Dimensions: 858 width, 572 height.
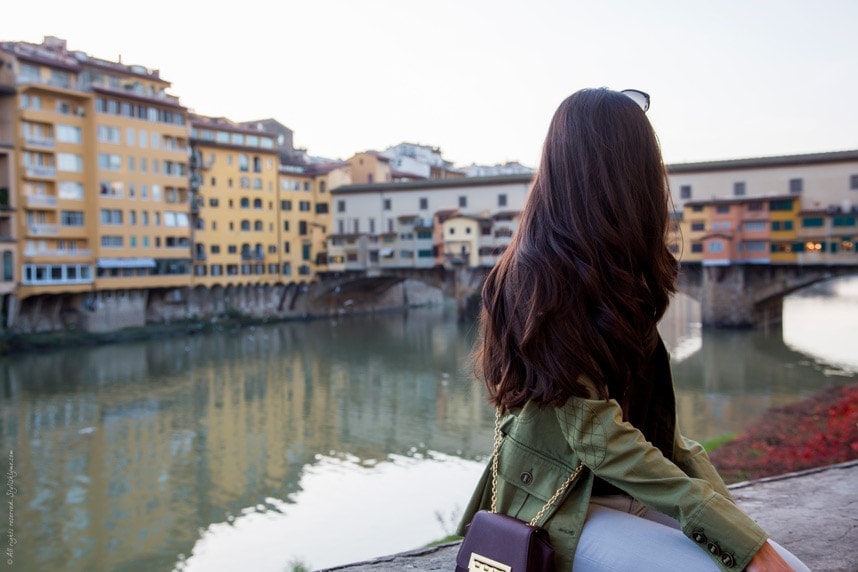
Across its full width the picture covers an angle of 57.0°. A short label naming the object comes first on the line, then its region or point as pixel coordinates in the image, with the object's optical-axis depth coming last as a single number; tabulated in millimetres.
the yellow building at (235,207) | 32062
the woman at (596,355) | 1307
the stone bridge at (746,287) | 26816
